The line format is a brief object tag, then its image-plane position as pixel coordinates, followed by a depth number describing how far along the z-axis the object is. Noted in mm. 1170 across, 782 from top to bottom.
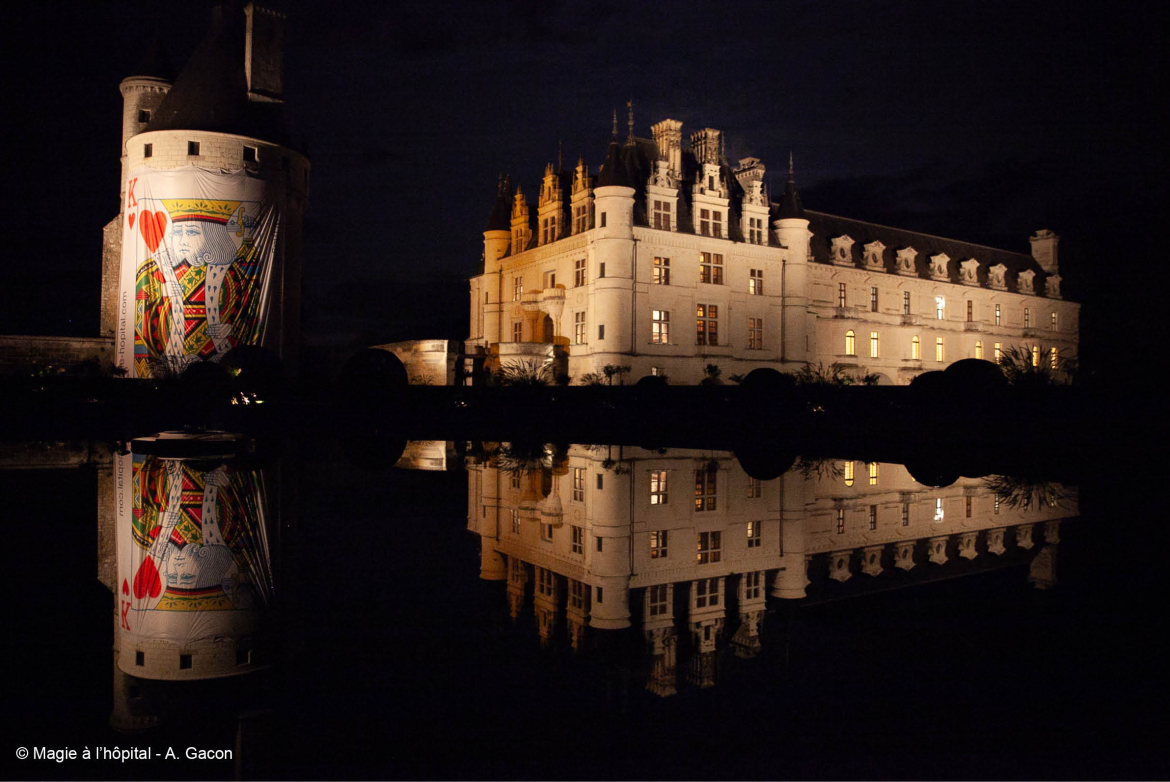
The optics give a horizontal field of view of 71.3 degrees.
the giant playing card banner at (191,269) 30562
